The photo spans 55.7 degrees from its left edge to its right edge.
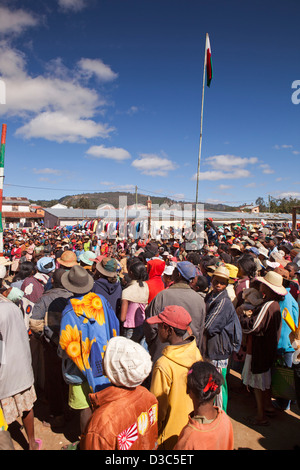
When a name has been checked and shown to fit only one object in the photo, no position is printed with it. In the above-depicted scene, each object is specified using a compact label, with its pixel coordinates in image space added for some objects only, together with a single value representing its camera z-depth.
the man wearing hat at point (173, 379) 2.12
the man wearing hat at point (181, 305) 2.93
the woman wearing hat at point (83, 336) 2.58
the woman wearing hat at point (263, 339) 3.19
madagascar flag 15.12
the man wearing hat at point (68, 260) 3.91
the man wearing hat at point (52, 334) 3.10
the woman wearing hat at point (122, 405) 1.56
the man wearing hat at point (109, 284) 3.84
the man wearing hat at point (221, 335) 3.07
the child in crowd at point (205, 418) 1.64
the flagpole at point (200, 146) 14.55
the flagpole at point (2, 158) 5.91
